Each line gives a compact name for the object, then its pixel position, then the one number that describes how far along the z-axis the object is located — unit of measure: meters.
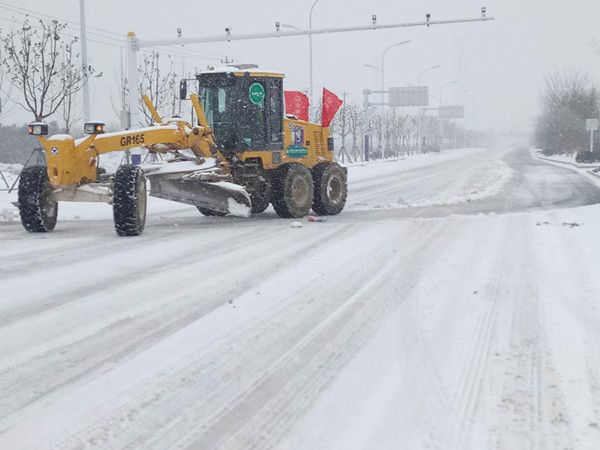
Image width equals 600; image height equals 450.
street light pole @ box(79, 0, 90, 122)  22.84
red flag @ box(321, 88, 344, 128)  13.38
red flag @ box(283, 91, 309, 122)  13.27
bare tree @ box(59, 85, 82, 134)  26.84
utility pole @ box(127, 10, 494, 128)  21.72
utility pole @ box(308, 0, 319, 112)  38.28
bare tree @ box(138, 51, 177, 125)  32.38
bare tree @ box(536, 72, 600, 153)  55.88
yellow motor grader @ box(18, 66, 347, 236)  9.66
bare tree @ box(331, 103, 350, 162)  53.81
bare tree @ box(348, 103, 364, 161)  60.51
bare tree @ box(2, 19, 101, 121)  22.17
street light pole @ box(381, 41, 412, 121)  59.00
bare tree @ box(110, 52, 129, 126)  32.19
